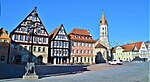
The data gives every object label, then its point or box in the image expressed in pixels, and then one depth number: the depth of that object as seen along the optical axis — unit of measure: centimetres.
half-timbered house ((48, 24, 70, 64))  3152
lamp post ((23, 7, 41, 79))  1050
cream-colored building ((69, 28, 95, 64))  3460
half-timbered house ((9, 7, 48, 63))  2800
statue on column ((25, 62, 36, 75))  1078
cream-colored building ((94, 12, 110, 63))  4399
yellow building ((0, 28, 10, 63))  2762
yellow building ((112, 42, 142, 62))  5350
